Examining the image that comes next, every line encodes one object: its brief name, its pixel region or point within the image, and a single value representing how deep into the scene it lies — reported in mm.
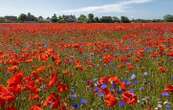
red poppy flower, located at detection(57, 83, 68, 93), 1589
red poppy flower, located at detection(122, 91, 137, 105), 1392
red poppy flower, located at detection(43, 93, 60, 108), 1363
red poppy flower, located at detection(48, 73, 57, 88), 1550
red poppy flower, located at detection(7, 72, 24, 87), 1415
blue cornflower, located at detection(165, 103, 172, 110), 1790
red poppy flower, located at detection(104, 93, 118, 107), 1365
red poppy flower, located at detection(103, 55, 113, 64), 2477
